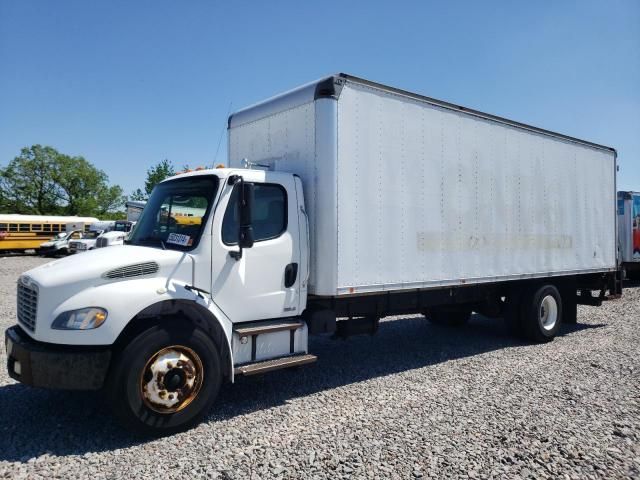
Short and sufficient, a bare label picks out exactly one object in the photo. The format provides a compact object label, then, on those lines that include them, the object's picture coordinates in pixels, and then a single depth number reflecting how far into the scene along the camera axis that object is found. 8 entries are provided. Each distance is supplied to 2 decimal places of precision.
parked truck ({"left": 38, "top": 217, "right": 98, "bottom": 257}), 30.58
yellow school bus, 30.47
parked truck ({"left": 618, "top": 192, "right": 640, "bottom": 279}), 17.27
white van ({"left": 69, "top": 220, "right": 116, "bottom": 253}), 28.02
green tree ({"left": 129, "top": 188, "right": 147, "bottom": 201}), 68.62
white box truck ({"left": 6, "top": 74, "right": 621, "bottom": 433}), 4.18
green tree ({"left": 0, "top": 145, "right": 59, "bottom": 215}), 63.00
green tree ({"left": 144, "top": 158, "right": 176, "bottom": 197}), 50.00
